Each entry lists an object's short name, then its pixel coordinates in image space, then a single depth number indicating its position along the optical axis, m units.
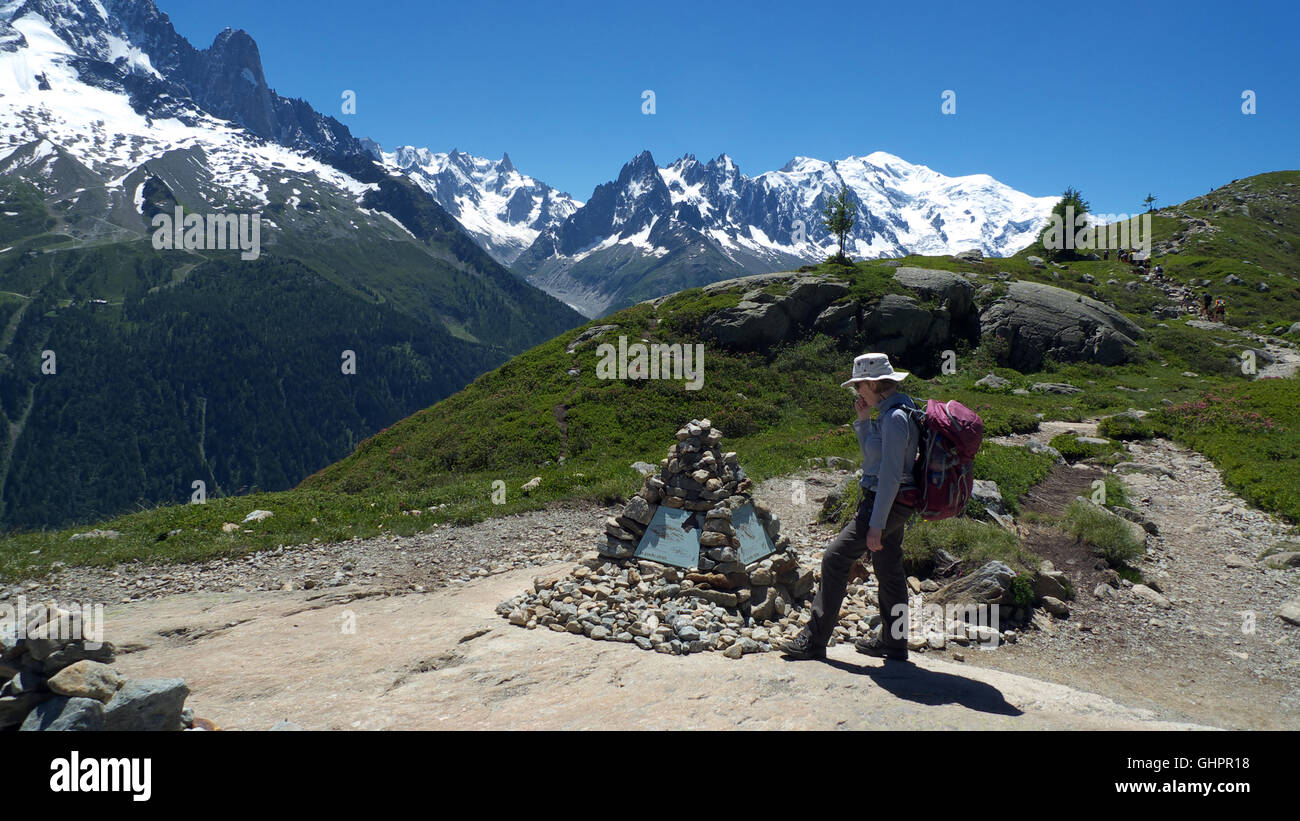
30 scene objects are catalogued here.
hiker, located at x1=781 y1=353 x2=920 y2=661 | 7.05
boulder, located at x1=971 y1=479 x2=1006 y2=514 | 15.75
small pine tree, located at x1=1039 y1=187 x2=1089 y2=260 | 73.19
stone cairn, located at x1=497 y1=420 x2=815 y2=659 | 9.42
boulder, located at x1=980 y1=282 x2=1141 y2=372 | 41.72
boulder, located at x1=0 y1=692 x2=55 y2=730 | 5.05
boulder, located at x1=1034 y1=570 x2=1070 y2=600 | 11.38
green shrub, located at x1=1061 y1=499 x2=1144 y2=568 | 13.04
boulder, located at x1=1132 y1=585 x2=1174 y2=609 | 11.61
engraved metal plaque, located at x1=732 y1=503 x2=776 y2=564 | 10.84
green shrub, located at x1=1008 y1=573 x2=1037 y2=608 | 10.73
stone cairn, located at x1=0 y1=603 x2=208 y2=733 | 4.93
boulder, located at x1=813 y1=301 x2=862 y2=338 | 42.72
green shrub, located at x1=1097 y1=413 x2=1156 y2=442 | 24.97
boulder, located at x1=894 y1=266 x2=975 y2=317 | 44.66
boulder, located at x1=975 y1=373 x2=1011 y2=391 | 37.91
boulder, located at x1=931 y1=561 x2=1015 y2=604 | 10.74
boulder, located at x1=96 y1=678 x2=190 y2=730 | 4.93
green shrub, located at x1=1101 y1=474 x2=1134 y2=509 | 16.71
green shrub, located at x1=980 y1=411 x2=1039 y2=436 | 26.62
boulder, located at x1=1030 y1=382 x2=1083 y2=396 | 36.88
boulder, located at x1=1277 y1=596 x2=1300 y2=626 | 10.53
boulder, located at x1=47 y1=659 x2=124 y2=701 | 5.02
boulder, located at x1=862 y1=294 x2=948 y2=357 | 42.06
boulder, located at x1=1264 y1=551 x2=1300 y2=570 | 12.83
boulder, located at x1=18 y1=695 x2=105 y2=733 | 4.87
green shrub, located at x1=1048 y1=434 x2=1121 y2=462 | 22.80
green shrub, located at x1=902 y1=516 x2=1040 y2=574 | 12.21
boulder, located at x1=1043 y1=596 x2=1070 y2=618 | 11.00
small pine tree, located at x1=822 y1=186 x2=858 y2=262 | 56.09
